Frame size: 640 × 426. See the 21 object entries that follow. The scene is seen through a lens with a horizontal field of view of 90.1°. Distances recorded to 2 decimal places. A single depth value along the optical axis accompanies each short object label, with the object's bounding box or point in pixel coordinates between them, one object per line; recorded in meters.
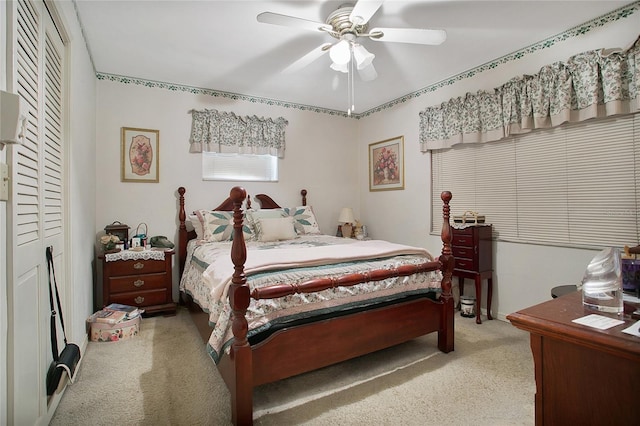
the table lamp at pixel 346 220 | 4.57
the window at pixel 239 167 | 4.00
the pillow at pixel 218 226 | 3.38
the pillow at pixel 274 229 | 3.44
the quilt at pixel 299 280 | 1.80
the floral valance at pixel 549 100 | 2.35
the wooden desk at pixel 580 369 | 0.77
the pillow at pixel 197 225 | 3.47
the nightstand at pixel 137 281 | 3.07
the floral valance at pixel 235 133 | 3.84
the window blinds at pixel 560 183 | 2.43
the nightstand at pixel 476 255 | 3.08
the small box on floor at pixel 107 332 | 2.69
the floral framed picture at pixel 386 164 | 4.29
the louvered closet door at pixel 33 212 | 1.23
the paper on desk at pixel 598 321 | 0.86
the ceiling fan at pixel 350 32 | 2.01
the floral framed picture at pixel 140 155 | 3.52
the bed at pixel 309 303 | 1.67
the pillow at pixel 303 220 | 3.93
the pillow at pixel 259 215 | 3.61
